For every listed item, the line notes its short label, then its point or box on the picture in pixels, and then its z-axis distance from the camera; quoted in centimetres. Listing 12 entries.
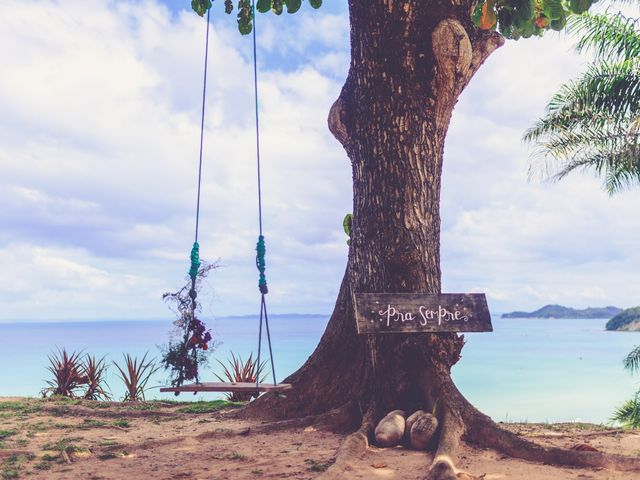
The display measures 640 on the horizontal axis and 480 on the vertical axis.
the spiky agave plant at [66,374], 925
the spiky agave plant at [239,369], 892
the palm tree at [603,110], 1138
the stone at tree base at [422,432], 464
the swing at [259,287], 444
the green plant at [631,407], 1015
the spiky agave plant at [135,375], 894
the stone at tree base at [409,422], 478
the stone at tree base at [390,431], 472
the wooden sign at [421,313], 476
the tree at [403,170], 511
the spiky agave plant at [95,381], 922
